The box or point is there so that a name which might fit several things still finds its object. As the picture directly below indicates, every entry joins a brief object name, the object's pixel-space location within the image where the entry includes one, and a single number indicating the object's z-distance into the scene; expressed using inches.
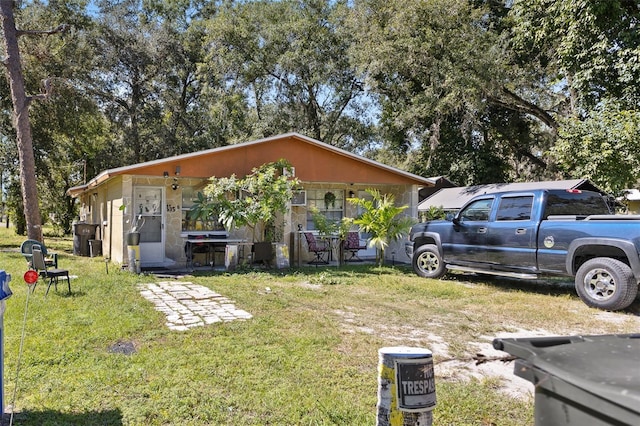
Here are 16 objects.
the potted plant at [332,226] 506.0
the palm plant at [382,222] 472.4
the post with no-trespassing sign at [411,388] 88.8
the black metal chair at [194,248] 466.5
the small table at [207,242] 458.6
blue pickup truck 269.1
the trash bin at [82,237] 596.1
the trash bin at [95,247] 581.0
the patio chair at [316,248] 504.4
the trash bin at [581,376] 52.1
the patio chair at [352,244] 539.5
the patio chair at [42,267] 298.7
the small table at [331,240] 517.8
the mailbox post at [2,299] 119.3
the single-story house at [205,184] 458.2
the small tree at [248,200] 449.4
